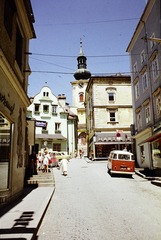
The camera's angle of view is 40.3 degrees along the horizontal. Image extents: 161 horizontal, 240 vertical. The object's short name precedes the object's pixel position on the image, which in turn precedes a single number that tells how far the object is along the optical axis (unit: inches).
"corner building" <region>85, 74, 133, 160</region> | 1384.1
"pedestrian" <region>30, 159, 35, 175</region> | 622.4
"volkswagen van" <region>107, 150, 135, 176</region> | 645.3
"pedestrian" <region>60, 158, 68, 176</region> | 697.0
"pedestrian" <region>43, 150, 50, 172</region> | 706.8
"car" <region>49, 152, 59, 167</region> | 1019.3
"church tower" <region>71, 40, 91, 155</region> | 2773.1
